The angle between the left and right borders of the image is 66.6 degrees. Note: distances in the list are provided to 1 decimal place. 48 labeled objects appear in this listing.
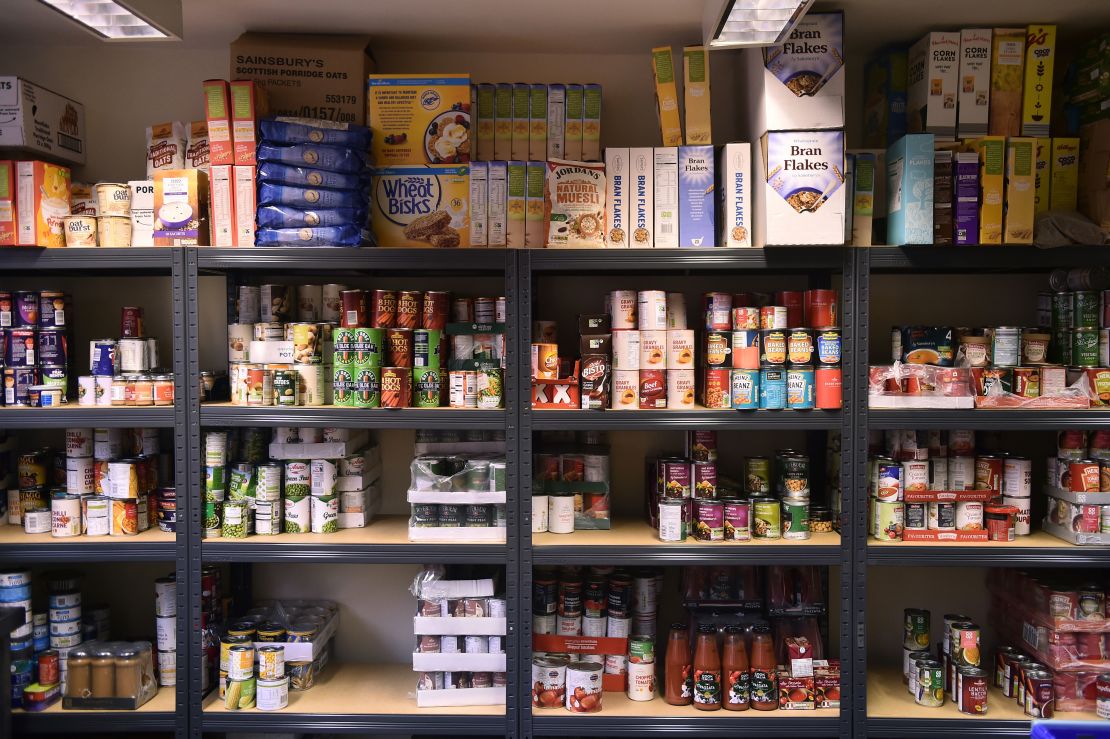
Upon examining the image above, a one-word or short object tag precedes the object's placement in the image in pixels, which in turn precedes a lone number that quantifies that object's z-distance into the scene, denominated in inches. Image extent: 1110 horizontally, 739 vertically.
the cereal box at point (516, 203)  116.2
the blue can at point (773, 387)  112.3
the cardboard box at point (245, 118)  114.3
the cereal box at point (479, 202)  116.3
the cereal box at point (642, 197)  114.8
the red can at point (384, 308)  116.0
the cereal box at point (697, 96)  113.8
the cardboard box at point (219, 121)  114.7
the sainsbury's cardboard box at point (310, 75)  119.5
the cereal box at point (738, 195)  112.8
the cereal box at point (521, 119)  120.0
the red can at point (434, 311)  117.3
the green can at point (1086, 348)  114.5
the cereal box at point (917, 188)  110.0
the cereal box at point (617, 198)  115.0
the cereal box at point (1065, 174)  116.5
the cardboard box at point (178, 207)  115.2
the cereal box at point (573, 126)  119.9
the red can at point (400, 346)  115.9
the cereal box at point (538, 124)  119.9
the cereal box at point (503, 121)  120.3
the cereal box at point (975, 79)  115.7
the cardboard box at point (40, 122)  116.9
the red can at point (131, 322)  121.6
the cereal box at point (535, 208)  116.0
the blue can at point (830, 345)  111.6
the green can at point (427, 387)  115.9
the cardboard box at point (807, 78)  108.9
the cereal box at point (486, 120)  120.5
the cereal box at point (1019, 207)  111.3
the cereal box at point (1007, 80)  115.8
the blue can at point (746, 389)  112.5
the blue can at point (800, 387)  112.5
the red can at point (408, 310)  116.9
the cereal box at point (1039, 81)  115.8
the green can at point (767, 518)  117.0
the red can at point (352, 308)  115.6
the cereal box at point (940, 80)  115.6
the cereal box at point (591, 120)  119.8
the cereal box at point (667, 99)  114.5
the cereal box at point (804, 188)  108.4
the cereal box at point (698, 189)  114.7
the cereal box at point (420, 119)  117.8
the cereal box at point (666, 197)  114.8
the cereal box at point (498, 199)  116.4
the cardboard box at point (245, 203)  115.9
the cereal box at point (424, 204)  118.6
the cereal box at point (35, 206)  115.5
